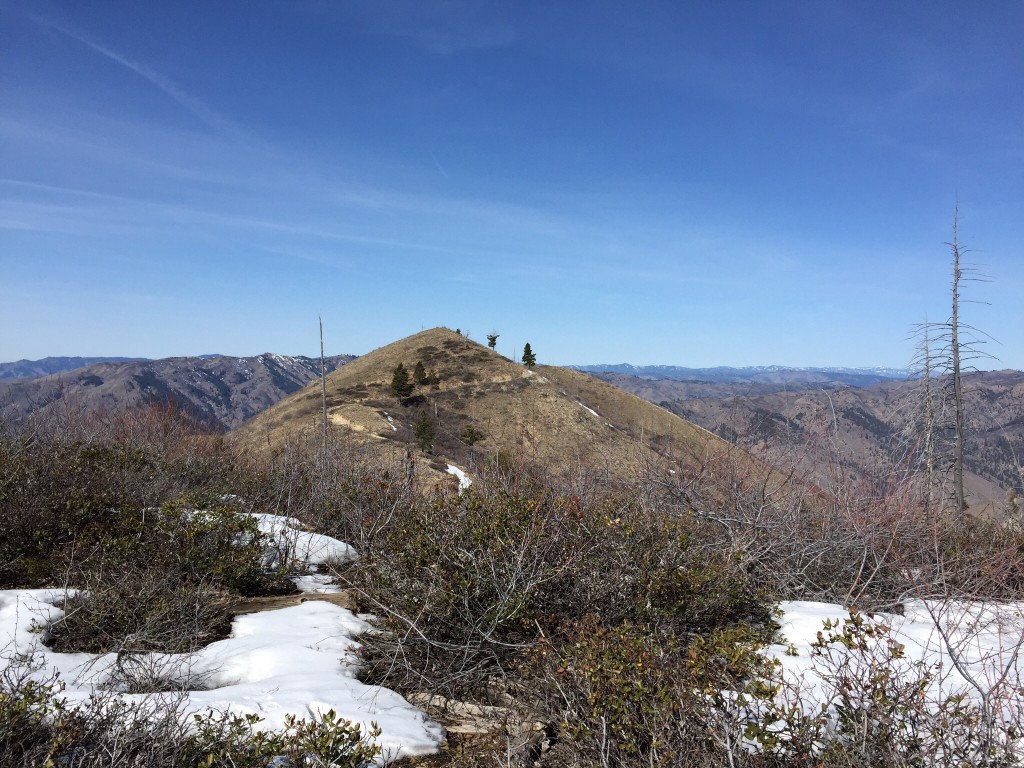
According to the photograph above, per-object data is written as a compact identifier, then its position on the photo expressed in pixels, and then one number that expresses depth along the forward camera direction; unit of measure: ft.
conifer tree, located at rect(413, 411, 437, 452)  130.93
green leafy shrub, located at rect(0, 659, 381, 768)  9.14
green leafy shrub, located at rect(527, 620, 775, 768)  10.03
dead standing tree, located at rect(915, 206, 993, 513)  56.24
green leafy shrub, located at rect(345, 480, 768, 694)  14.66
